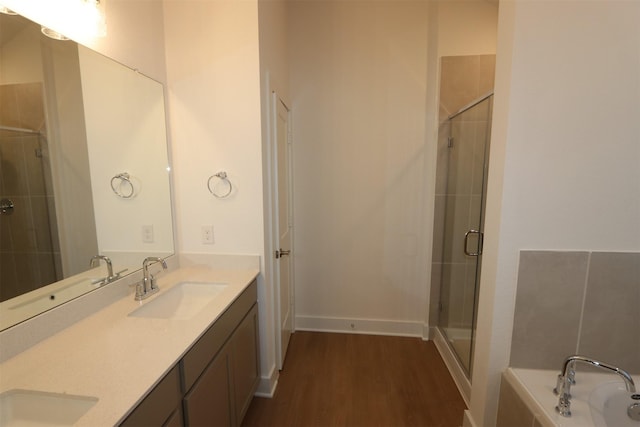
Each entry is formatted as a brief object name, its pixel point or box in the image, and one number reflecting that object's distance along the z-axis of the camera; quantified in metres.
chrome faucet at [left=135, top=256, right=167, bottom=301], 1.45
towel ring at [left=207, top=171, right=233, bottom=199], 1.79
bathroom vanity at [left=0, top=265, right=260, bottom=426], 0.80
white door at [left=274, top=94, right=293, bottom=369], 2.09
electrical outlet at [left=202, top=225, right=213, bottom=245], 1.86
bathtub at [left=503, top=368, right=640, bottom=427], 1.15
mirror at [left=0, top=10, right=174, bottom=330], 1.00
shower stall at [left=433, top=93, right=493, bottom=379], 2.04
